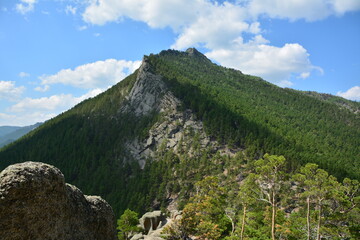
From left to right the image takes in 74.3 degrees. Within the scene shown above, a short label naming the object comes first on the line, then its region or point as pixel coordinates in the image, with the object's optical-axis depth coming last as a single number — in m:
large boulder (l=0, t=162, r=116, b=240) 8.89
